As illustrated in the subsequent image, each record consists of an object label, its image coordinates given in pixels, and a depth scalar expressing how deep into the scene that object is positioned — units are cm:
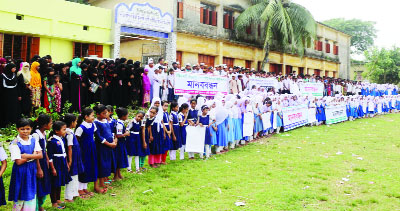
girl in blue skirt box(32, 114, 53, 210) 444
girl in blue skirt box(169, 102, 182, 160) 762
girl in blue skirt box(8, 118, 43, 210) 411
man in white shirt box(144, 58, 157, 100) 1174
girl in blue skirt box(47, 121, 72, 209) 472
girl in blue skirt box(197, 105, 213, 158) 823
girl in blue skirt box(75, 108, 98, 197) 528
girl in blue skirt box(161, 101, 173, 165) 727
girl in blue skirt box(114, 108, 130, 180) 596
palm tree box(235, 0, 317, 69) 2188
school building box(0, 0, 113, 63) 1263
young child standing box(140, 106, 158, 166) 685
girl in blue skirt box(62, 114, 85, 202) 497
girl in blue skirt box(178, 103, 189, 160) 794
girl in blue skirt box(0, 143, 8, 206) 390
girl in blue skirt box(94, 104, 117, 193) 552
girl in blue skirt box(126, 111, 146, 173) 657
